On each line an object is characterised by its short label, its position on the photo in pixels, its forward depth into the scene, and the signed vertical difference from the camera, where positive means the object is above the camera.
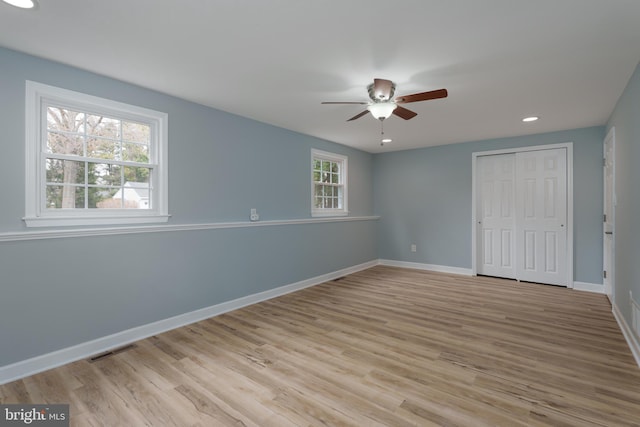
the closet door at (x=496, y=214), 5.09 -0.02
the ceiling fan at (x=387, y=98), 2.47 +0.97
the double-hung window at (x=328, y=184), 5.13 +0.52
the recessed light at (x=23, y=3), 1.70 +1.19
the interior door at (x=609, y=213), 3.55 -0.01
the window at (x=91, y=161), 2.38 +0.46
